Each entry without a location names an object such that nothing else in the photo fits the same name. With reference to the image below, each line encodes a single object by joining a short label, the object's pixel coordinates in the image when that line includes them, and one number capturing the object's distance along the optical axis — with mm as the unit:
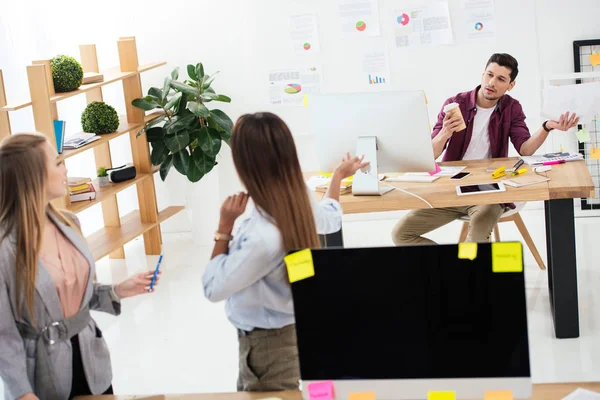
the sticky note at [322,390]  3066
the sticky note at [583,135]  6625
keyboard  6281
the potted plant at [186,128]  8365
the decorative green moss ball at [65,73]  7461
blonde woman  3418
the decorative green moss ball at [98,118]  8062
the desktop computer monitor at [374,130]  5823
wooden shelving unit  8012
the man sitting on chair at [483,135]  6607
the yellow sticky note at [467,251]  2834
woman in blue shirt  3452
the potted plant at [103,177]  8322
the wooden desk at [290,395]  3269
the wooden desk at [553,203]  5768
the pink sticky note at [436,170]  6460
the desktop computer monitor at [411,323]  2882
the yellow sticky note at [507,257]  2786
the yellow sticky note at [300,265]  2988
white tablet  5836
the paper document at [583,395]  3205
